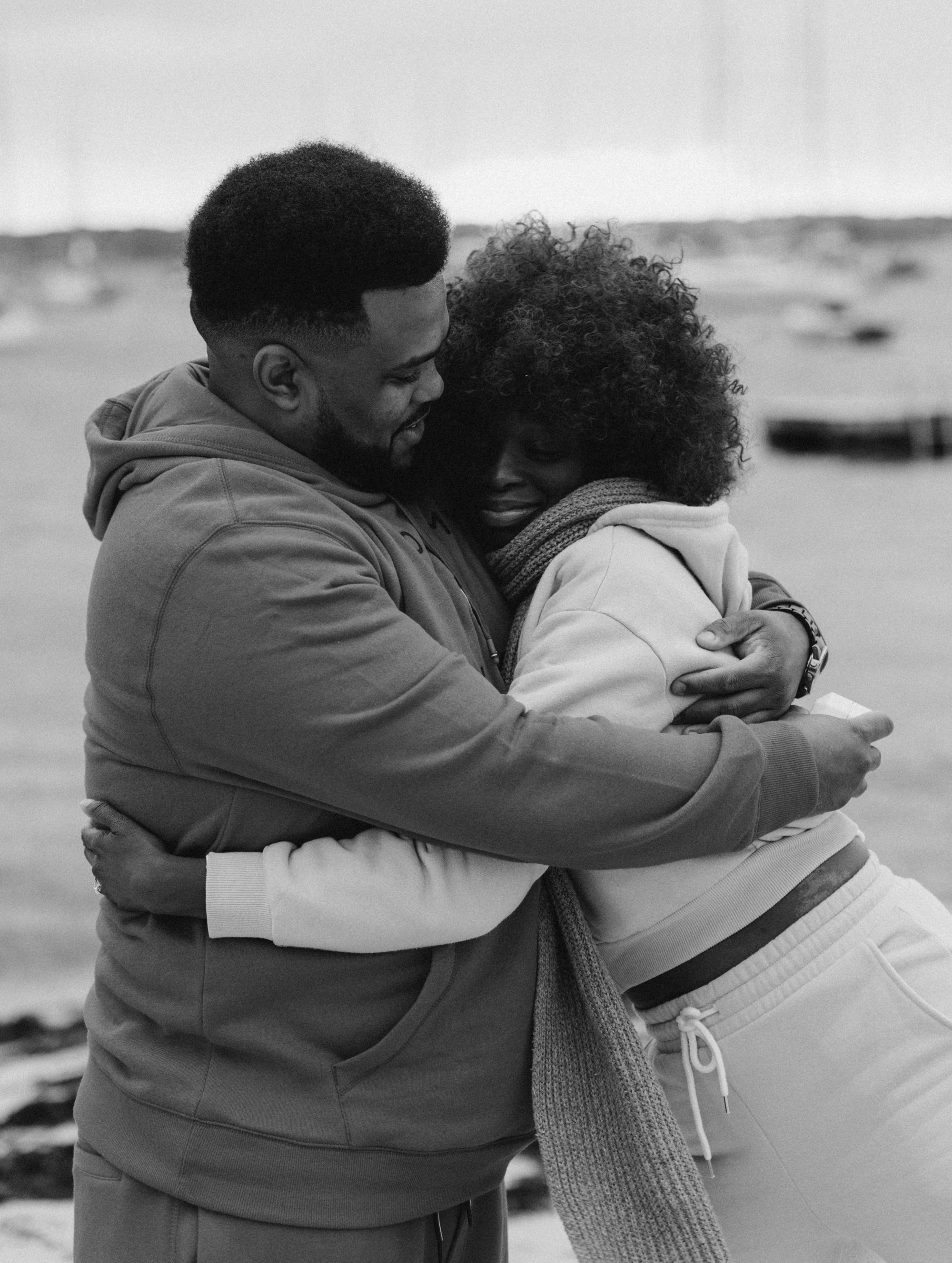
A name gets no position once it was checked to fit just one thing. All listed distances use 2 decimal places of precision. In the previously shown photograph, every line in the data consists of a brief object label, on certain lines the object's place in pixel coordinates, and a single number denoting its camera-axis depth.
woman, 1.62
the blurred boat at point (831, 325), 38.38
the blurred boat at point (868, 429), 19.72
